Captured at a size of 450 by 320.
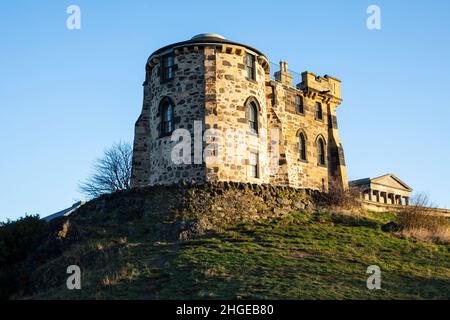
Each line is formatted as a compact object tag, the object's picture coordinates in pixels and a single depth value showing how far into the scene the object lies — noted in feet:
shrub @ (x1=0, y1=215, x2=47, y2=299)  77.25
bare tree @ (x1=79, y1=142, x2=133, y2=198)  170.59
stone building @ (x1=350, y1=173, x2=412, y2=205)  186.91
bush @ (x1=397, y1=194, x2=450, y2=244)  91.50
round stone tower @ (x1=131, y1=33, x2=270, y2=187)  96.22
